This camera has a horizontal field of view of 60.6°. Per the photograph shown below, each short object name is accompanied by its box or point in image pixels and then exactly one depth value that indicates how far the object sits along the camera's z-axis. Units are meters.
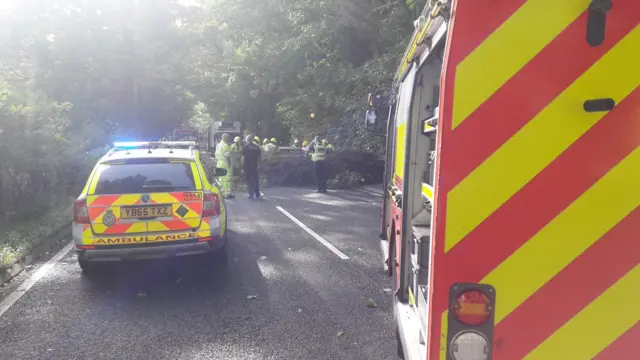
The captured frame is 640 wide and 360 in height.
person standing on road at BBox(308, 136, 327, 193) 17.89
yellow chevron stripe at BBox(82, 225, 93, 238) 6.32
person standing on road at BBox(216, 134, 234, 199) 15.79
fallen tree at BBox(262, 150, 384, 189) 20.33
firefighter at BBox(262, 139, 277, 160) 22.38
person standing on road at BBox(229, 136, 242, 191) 16.22
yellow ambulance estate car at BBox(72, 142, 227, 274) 6.34
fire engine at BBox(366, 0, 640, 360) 1.94
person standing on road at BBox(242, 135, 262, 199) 15.83
